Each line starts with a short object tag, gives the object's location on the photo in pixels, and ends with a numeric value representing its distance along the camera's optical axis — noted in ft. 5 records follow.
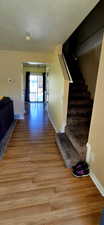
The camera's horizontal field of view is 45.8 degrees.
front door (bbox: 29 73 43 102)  28.40
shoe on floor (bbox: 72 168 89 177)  6.22
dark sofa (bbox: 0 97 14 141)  9.59
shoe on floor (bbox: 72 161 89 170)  6.41
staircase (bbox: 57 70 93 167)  7.25
